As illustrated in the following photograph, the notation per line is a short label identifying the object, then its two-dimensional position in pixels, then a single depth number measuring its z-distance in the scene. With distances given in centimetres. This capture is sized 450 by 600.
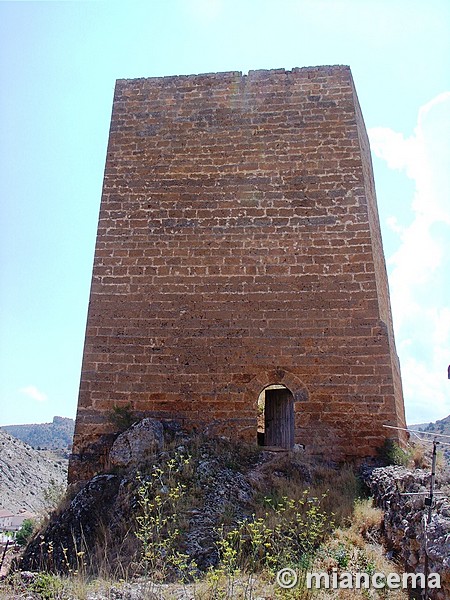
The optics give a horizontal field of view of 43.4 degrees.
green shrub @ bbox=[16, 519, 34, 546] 822
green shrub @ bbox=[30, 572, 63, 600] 464
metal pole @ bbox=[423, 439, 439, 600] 490
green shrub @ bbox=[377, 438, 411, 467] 790
